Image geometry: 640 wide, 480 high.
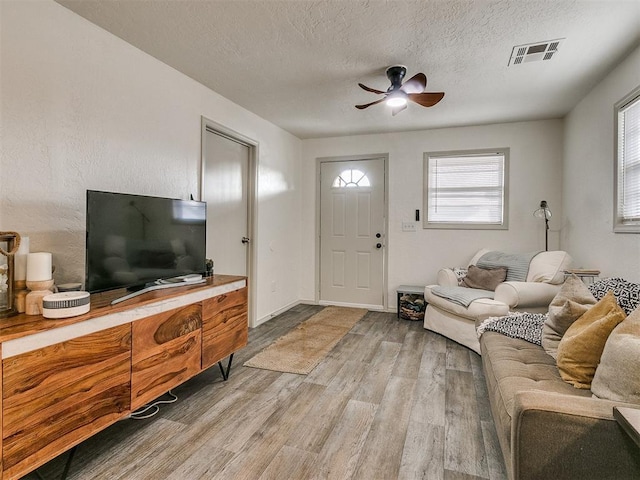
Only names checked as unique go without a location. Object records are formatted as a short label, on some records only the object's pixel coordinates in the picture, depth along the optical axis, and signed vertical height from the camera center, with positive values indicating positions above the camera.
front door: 5.00 +0.12
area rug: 2.99 -1.03
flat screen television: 1.85 -0.01
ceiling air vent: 2.47 +1.39
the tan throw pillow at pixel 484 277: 3.82 -0.40
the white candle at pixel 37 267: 1.62 -0.14
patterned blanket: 2.27 -0.58
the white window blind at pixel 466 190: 4.50 +0.67
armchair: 3.20 -0.56
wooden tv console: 1.35 -0.60
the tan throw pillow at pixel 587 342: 1.54 -0.46
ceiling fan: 2.78 +1.19
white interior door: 3.46 +0.41
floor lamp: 3.96 +0.33
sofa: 1.06 -0.59
